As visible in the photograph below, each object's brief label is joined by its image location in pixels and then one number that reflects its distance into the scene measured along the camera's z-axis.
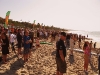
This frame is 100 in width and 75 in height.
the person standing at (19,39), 5.30
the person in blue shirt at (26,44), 4.49
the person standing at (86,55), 4.42
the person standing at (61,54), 2.83
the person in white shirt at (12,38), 5.64
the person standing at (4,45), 4.17
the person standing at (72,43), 6.56
